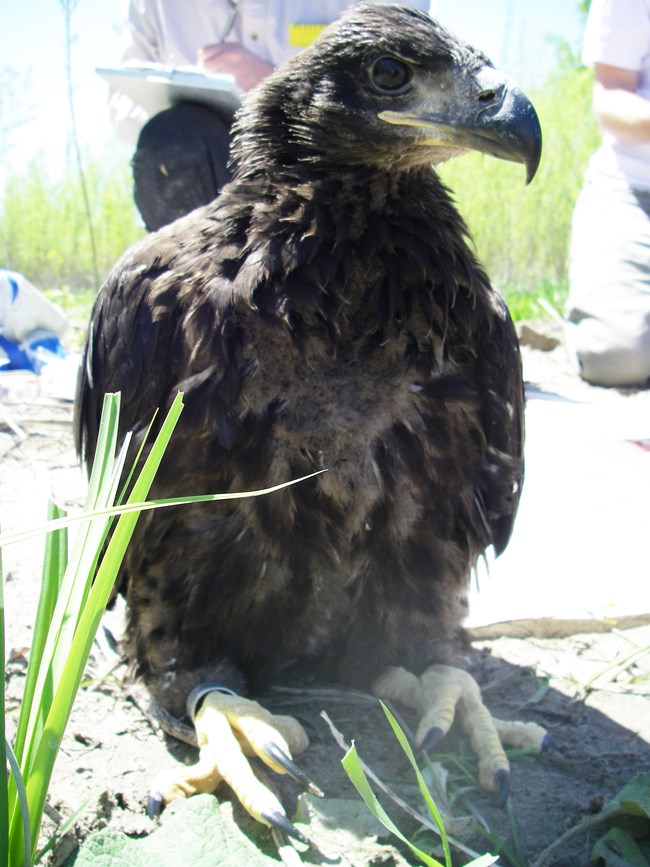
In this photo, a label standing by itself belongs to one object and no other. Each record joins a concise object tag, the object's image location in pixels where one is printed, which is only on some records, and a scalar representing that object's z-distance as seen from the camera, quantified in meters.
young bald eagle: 0.40
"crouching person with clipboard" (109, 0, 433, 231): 0.80
